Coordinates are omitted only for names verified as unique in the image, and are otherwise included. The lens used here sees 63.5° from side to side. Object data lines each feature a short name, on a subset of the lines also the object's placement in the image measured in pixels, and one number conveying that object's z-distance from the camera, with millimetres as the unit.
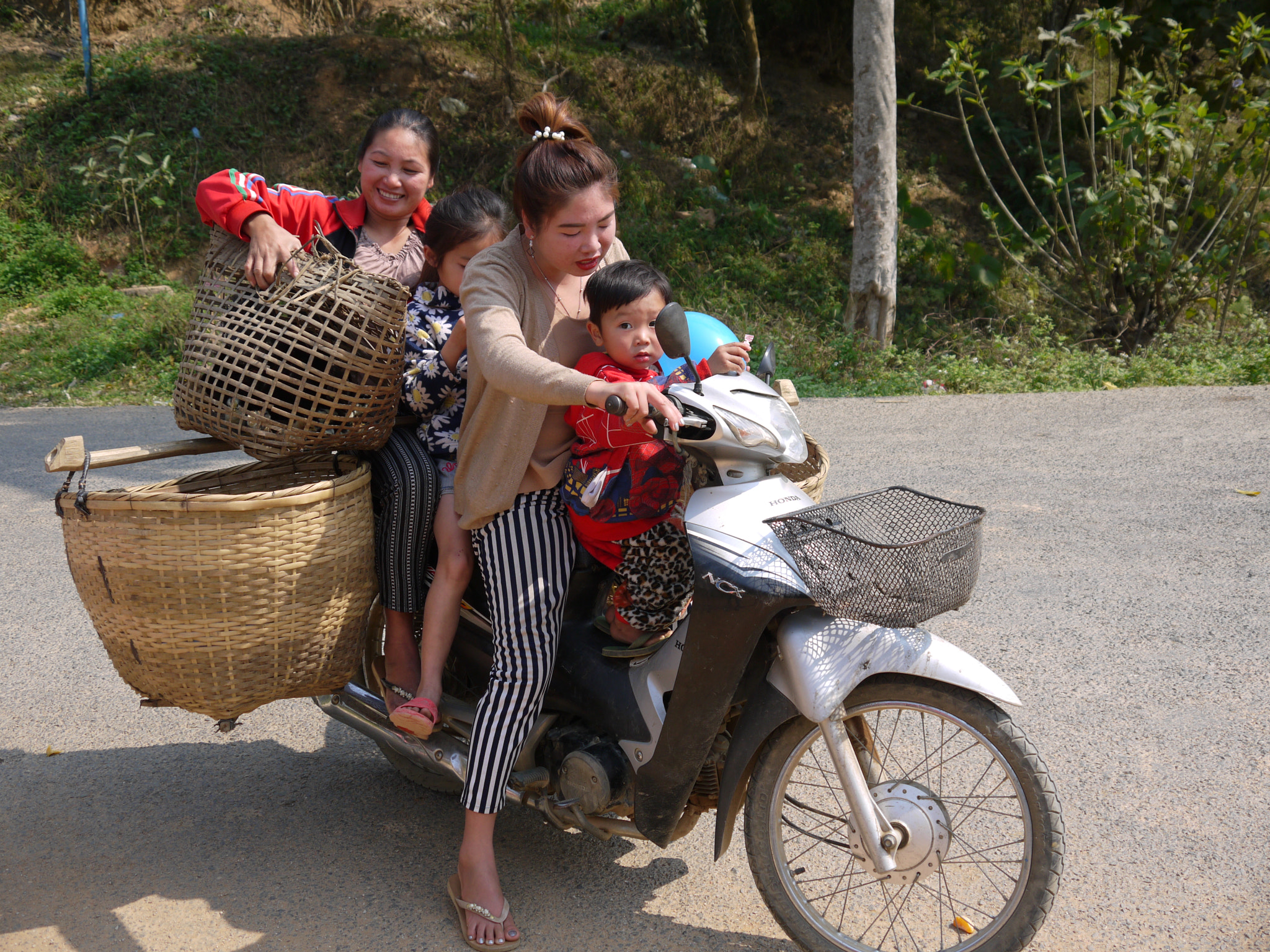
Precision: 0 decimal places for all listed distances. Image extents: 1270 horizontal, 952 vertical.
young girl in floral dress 2648
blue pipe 13211
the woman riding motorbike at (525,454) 2400
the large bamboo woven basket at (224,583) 2338
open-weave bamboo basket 2455
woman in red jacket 2666
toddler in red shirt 2305
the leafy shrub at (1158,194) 8773
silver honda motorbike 2064
